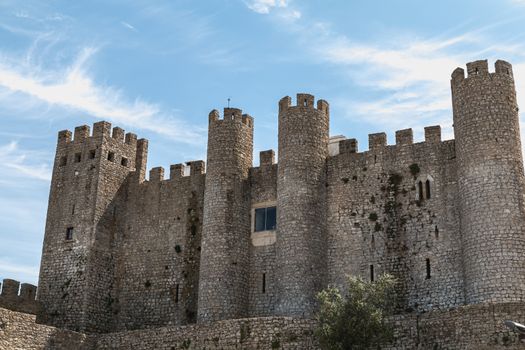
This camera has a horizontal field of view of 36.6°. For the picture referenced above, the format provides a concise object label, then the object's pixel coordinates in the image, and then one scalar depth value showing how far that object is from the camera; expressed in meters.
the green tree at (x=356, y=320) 24.59
